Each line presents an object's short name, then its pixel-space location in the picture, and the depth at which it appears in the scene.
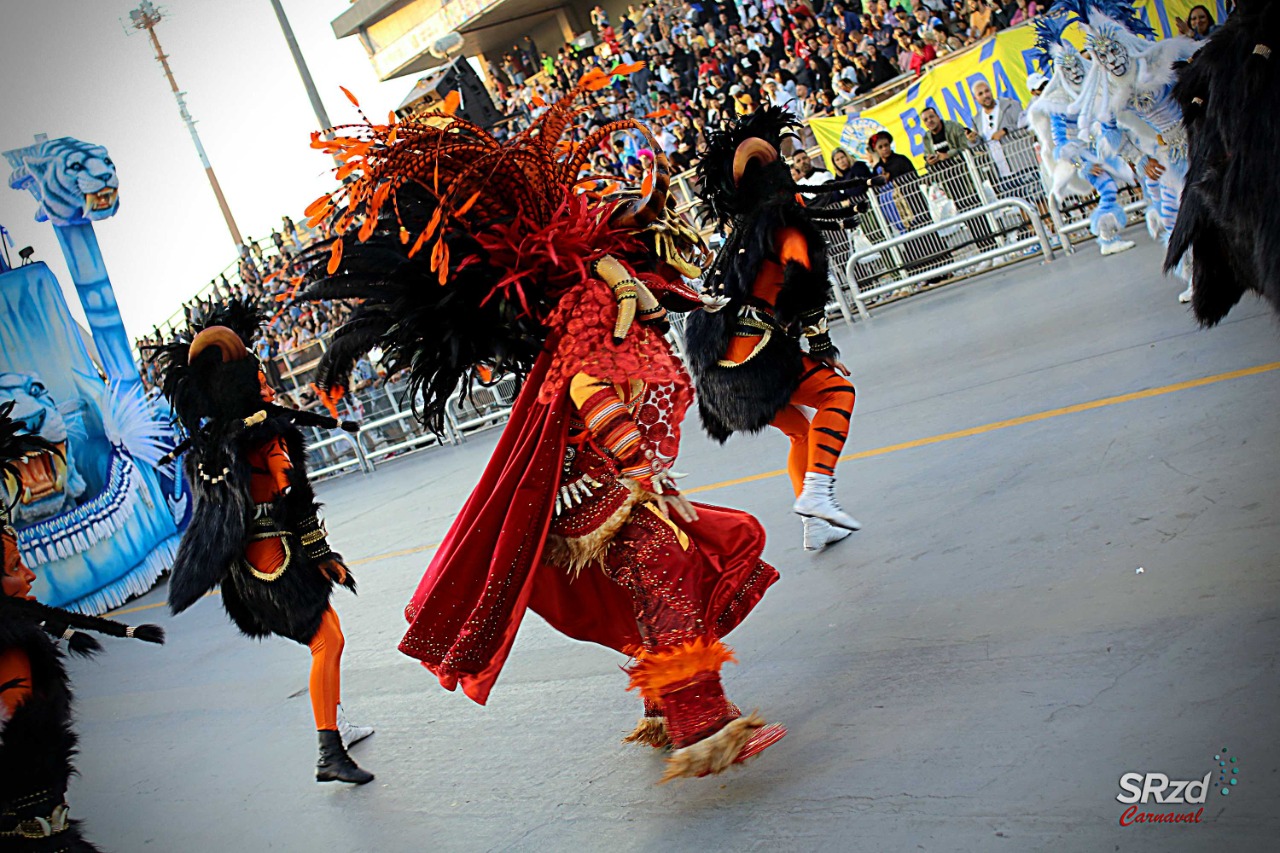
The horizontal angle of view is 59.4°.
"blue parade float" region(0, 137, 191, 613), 11.62
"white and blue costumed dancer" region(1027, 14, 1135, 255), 8.41
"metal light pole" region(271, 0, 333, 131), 21.59
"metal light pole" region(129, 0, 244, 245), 25.88
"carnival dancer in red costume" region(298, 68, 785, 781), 3.59
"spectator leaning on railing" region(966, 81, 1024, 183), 12.19
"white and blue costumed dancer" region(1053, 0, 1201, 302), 7.25
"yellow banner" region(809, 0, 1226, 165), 11.31
